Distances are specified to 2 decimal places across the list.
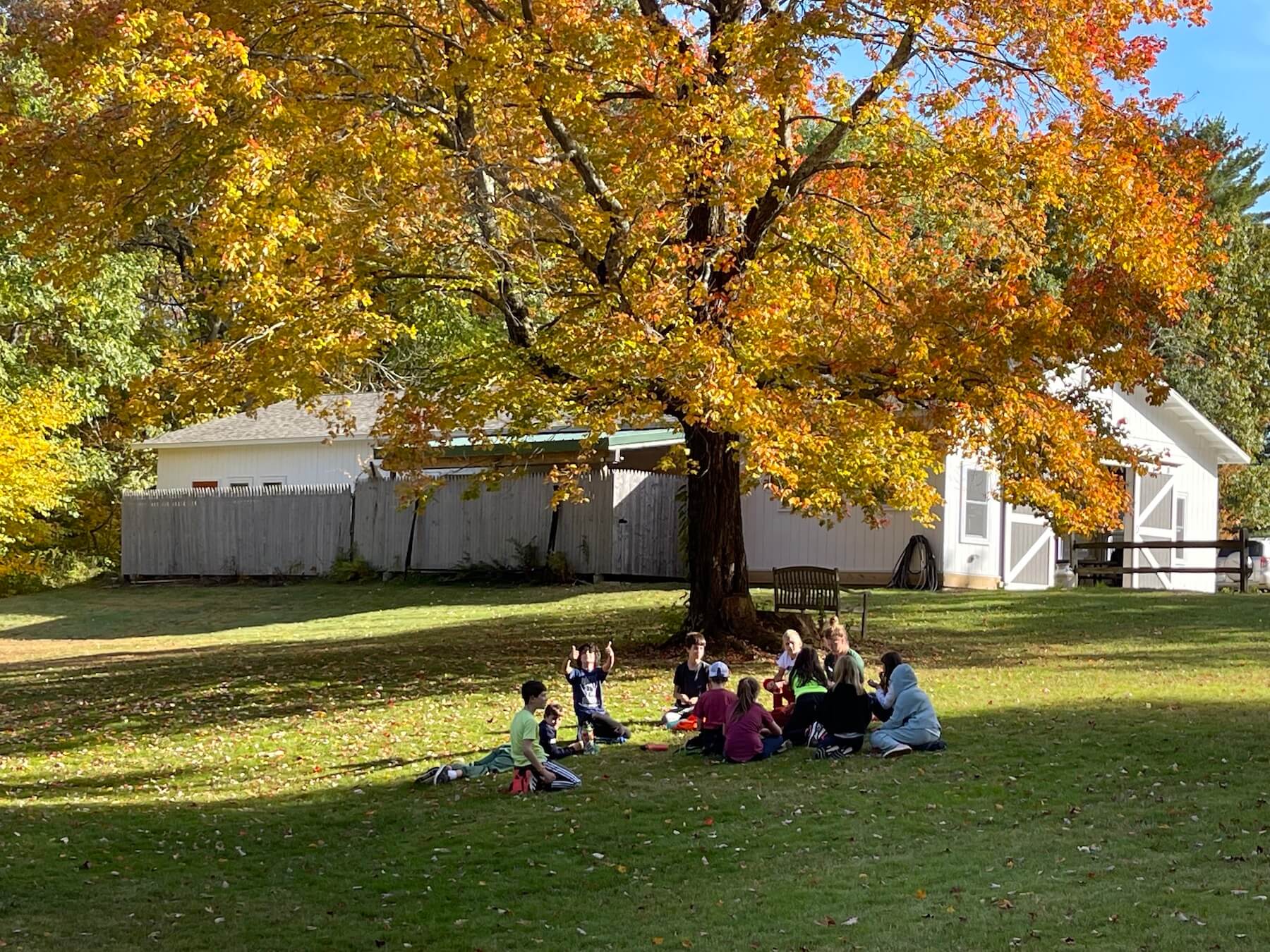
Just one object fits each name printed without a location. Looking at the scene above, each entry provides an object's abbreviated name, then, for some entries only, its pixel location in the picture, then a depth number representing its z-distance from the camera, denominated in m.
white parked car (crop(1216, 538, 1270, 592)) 37.68
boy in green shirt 11.98
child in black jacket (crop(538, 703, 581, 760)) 13.08
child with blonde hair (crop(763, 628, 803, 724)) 14.41
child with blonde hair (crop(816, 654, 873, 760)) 12.71
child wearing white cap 13.09
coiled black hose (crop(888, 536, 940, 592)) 28.47
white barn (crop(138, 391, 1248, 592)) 29.31
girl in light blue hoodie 12.62
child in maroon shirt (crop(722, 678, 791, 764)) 12.76
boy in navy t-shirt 13.89
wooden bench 20.44
